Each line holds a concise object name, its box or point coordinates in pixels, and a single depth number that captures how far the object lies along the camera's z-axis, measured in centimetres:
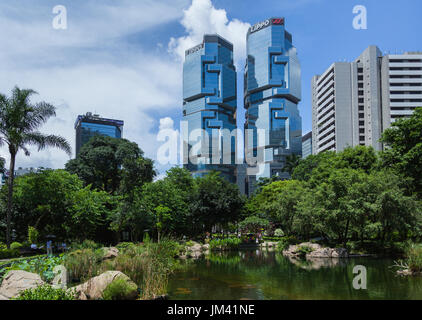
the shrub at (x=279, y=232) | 3841
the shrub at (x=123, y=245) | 2308
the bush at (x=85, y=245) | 1802
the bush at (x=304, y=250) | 2422
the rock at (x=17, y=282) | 902
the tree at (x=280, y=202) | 2909
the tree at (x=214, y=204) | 3459
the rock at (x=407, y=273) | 1402
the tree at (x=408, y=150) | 2356
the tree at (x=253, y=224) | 3606
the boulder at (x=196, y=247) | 2773
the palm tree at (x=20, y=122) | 2112
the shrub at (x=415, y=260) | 1405
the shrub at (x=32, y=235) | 2288
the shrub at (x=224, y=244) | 3076
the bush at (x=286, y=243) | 2823
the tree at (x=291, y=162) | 5538
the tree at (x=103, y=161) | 3425
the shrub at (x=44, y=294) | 804
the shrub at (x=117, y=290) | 941
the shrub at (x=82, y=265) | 1241
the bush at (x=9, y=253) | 1881
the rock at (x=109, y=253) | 1736
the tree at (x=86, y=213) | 2439
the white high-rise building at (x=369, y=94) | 7750
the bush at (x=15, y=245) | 2120
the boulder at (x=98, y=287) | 964
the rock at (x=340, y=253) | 2270
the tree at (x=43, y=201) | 2384
